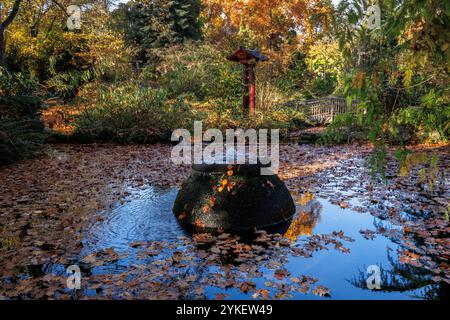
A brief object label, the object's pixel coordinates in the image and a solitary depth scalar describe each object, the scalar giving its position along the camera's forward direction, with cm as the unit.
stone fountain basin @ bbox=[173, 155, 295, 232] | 525
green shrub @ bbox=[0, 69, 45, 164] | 962
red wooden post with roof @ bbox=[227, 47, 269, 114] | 1412
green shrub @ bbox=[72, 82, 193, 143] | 1341
